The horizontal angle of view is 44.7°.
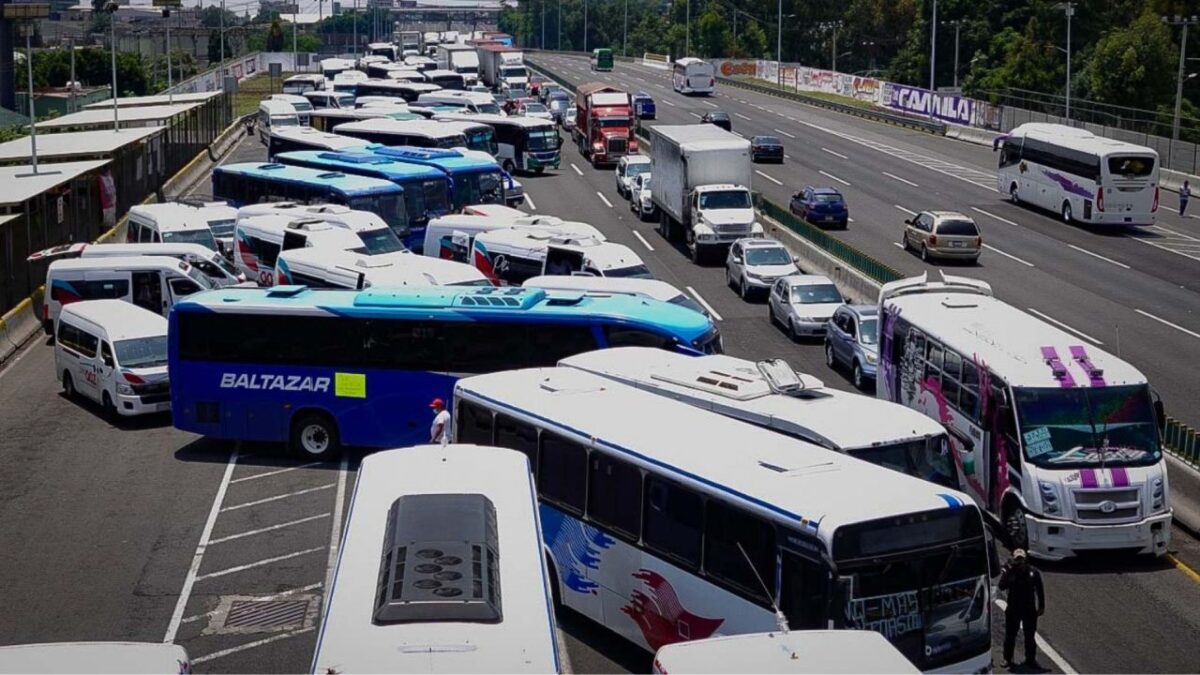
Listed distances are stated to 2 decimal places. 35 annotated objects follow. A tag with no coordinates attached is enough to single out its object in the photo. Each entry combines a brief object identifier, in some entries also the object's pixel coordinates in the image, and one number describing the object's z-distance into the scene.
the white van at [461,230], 37.47
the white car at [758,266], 38.31
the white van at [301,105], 76.19
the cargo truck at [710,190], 43.38
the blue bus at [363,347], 23.70
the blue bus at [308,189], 42.31
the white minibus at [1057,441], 18.72
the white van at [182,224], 39.53
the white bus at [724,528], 12.98
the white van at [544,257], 33.00
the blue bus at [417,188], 43.53
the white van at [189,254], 34.84
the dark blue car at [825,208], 49.03
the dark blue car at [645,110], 84.69
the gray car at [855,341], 28.95
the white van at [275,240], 35.50
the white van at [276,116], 74.38
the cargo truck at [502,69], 99.31
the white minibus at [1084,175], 48.22
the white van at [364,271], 29.70
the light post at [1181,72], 59.88
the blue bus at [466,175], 46.03
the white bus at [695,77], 103.81
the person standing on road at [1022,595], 15.30
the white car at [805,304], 33.56
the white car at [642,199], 51.81
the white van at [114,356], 26.77
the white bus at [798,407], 16.58
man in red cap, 20.00
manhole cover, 16.98
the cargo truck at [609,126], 66.12
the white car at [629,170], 56.22
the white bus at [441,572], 10.54
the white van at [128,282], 33.06
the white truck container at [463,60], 108.75
